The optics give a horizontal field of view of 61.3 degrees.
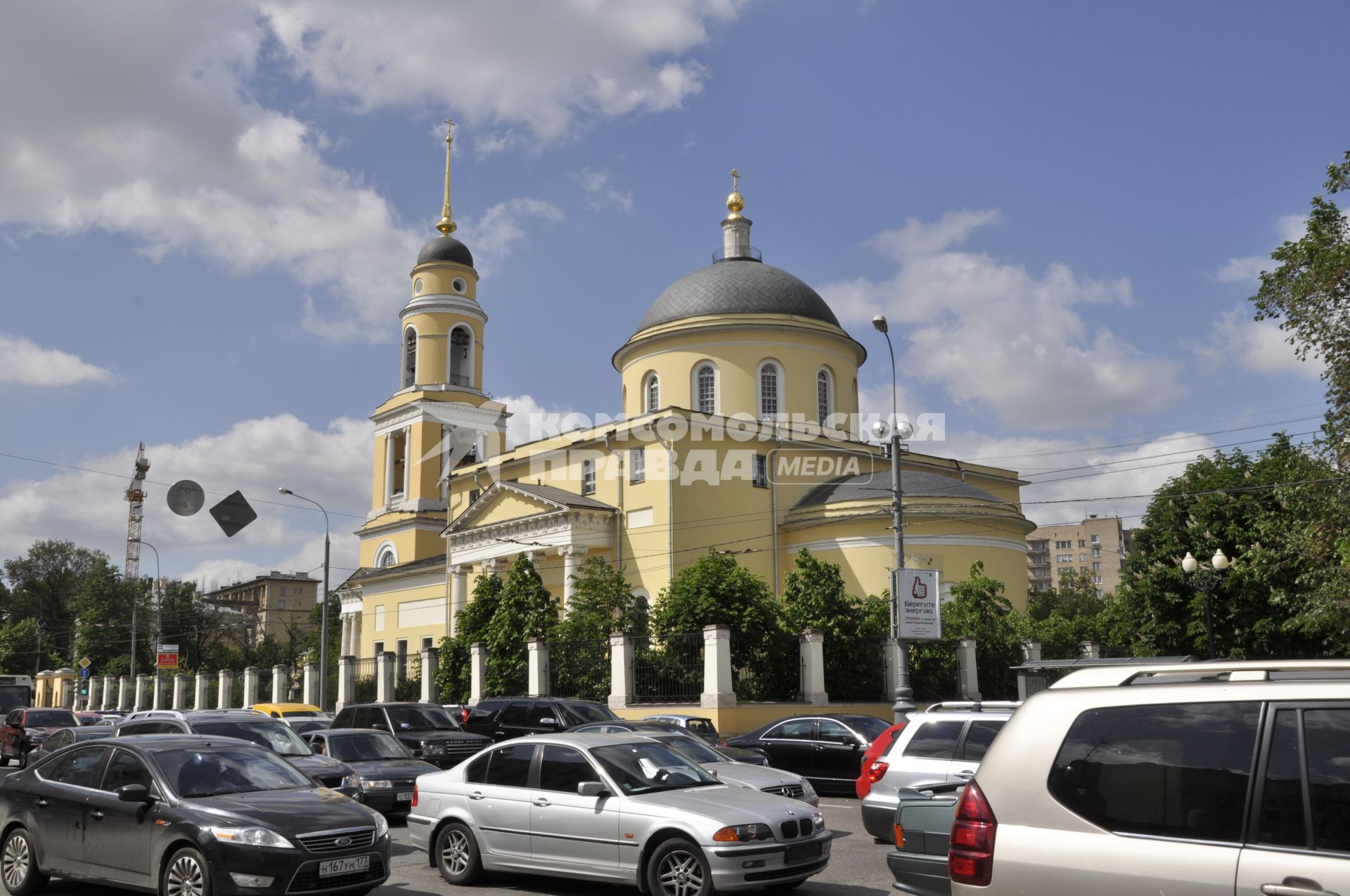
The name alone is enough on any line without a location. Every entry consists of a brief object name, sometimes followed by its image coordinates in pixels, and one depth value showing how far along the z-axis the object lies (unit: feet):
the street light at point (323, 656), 120.47
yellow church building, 129.49
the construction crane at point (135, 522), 376.68
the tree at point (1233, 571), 91.61
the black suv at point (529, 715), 71.56
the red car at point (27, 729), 88.22
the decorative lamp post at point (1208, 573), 84.12
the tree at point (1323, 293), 64.75
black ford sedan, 28.48
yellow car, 67.77
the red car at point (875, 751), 45.36
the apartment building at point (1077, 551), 410.10
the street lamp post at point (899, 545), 70.90
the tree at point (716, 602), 100.42
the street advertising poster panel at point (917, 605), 75.00
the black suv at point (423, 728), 65.16
